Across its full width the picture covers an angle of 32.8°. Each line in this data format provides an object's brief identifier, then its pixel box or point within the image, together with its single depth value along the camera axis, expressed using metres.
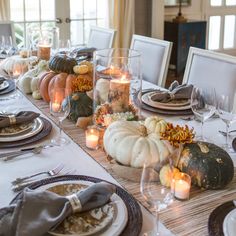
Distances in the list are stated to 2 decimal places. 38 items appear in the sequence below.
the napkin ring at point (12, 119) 1.42
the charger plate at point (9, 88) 1.96
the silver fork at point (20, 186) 1.03
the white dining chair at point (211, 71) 1.92
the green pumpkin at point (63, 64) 1.75
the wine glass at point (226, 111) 1.34
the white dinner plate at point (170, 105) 1.66
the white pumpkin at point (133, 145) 1.07
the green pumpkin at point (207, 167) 1.02
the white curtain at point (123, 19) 4.33
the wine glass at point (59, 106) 1.36
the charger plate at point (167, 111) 1.64
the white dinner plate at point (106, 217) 0.81
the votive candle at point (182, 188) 0.98
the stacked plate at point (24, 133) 1.34
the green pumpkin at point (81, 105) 1.49
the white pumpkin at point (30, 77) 1.93
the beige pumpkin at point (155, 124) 1.19
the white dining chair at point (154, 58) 2.42
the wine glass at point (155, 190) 0.84
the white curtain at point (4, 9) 3.83
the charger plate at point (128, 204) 0.84
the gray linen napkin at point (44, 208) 0.78
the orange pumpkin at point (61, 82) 1.52
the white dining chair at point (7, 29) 3.35
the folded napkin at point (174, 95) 1.74
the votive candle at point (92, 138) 1.31
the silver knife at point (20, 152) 1.24
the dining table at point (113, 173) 0.90
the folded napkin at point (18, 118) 1.41
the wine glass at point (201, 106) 1.39
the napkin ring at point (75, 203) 0.85
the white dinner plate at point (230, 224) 0.82
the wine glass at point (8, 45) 2.74
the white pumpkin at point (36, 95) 1.86
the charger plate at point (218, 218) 0.83
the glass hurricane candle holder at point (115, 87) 1.40
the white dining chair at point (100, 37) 3.06
